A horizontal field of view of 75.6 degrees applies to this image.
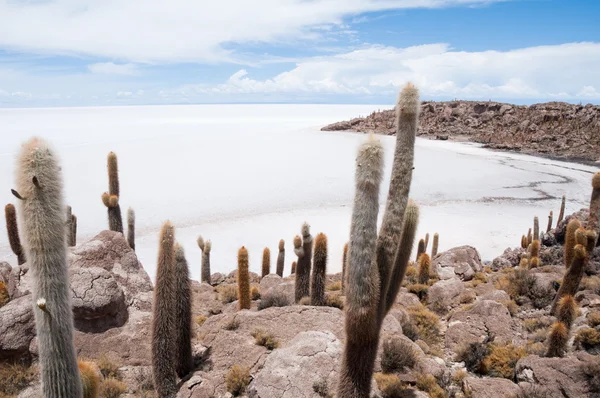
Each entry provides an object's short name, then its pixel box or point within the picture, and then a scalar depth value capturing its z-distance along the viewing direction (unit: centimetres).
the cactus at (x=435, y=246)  1804
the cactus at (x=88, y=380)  365
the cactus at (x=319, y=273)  838
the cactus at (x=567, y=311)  695
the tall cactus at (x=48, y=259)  302
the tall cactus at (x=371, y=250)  413
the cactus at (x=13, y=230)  1045
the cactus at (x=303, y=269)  900
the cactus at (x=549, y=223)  2052
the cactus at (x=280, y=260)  1483
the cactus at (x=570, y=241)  928
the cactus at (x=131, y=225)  1228
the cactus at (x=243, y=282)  857
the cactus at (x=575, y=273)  797
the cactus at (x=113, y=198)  1073
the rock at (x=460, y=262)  1412
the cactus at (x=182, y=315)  575
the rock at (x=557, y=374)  545
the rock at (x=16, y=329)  578
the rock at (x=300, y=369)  474
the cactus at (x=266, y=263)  1397
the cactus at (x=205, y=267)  1410
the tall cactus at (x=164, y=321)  522
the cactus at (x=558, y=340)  665
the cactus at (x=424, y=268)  1210
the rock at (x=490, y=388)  552
